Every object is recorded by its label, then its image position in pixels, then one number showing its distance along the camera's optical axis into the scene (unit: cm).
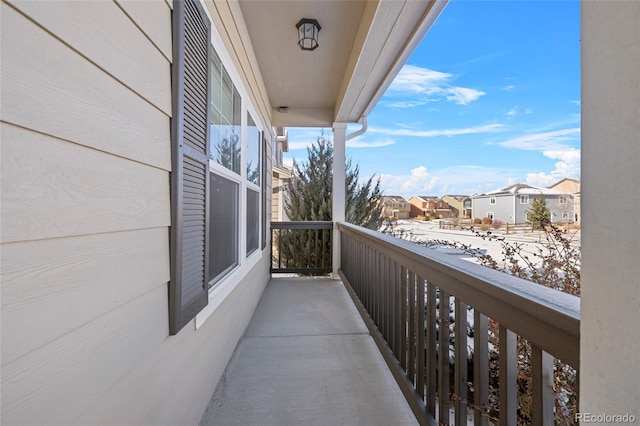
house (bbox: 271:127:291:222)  691
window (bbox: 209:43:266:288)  187
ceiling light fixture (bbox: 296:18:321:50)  257
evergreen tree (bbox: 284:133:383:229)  542
